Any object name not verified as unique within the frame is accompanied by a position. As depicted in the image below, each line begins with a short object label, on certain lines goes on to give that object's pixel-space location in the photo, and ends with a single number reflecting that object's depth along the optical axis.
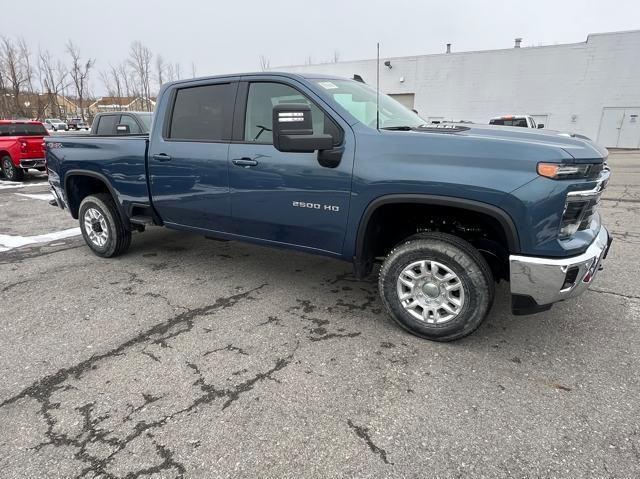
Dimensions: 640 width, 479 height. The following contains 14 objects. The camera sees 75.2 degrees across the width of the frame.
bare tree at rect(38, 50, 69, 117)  50.97
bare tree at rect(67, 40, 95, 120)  51.56
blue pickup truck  2.61
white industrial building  22.62
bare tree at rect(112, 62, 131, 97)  56.66
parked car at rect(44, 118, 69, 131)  36.88
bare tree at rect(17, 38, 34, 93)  44.62
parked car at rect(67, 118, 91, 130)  42.28
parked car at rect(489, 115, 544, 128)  15.78
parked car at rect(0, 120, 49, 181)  11.84
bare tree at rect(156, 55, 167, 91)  51.71
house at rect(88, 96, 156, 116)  51.94
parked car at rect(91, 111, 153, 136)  9.06
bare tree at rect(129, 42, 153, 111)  52.78
